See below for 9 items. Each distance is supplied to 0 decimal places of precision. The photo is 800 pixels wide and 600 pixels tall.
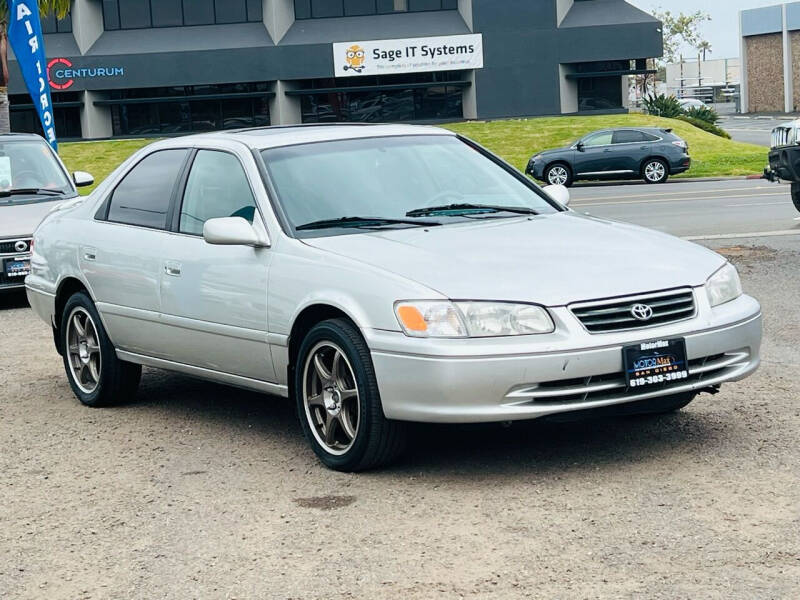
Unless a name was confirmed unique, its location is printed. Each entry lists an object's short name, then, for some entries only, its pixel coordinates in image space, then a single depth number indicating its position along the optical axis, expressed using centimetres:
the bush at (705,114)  4894
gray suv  3241
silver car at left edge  1297
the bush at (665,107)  5012
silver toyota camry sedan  553
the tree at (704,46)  13232
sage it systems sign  5397
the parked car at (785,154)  1519
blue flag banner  2080
